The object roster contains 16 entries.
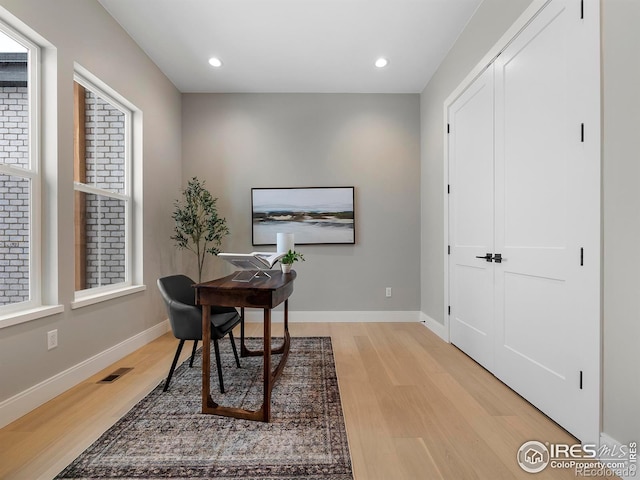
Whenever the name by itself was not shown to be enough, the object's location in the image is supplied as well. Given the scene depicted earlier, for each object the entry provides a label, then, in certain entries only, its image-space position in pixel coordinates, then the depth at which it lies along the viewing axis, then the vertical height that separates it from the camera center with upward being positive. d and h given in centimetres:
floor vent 261 -106
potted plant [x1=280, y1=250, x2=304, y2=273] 263 -18
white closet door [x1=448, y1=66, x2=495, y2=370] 276 +17
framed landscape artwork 448 +31
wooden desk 195 -38
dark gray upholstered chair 229 -56
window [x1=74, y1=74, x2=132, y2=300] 277 +41
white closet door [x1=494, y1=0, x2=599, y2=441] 175 +9
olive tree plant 405 +18
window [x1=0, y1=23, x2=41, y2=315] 212 +38
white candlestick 281 -4
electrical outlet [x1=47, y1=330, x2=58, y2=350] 228 -67
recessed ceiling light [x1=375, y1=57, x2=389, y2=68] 368 +186
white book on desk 219 -15
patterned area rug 157 -104
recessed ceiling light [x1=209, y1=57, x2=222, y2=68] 367 +185
